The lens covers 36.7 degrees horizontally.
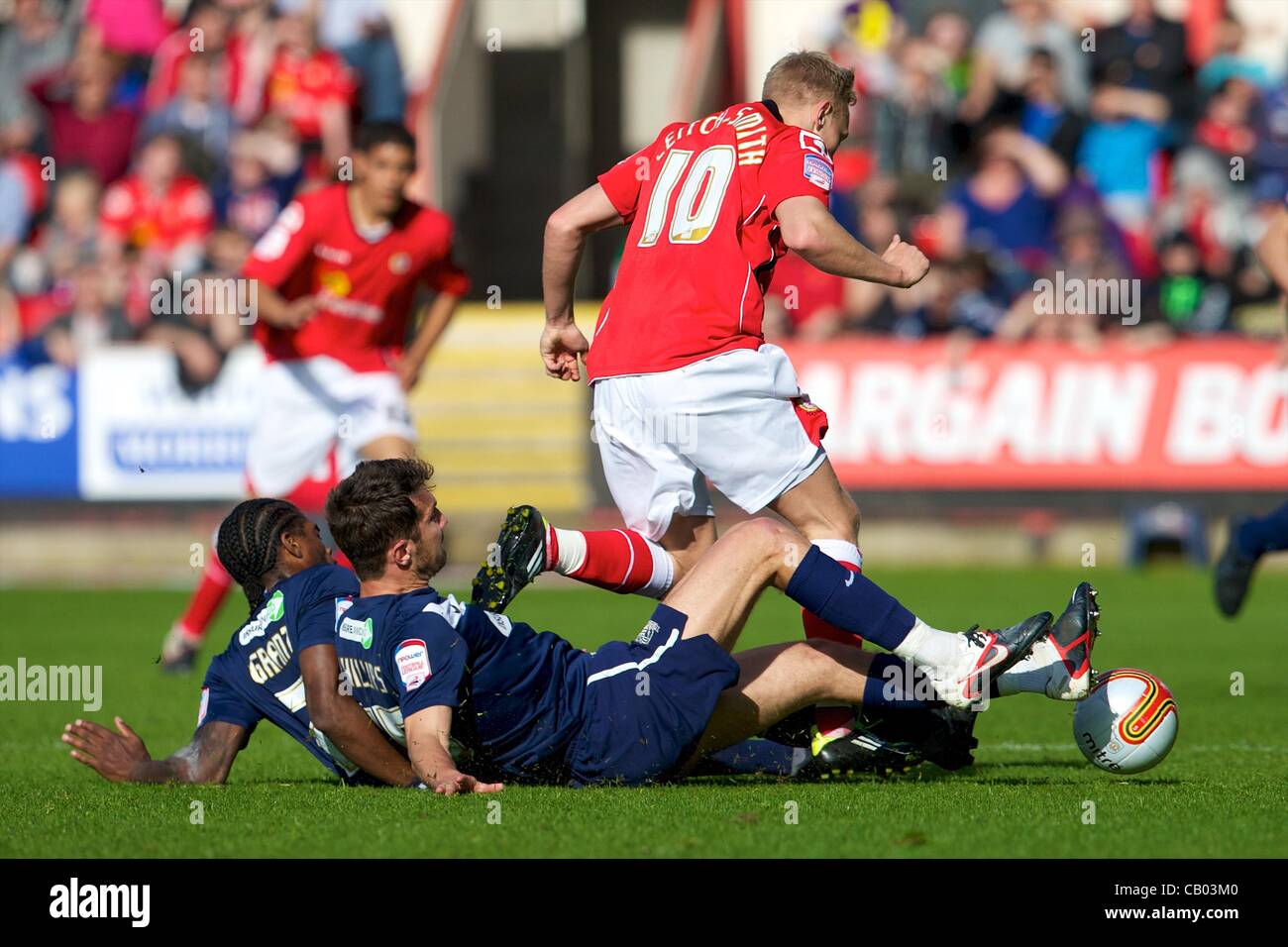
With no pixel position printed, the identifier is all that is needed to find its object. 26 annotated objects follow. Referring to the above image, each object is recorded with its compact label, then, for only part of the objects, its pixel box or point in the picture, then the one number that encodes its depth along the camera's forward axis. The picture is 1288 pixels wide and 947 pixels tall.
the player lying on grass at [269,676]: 5.57
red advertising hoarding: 15.32
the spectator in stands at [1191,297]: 15.93
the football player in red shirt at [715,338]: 6.06
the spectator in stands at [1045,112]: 17.45
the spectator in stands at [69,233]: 17.75
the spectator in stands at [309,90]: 18.20
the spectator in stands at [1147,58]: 17.73
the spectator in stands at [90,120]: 18.77
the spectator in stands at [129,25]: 19.44
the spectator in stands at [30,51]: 19.52
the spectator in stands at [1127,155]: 17.42
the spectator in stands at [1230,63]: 18.00
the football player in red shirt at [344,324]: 9.23
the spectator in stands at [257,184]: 18.02
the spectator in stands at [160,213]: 17.72
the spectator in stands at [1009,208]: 16.86
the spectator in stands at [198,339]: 16.03
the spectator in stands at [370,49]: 18.69
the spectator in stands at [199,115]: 18.36
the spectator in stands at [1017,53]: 17.81
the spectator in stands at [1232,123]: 17.44
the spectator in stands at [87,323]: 16.36
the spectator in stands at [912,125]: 17.75
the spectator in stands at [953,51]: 18.02
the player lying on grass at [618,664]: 5.26
